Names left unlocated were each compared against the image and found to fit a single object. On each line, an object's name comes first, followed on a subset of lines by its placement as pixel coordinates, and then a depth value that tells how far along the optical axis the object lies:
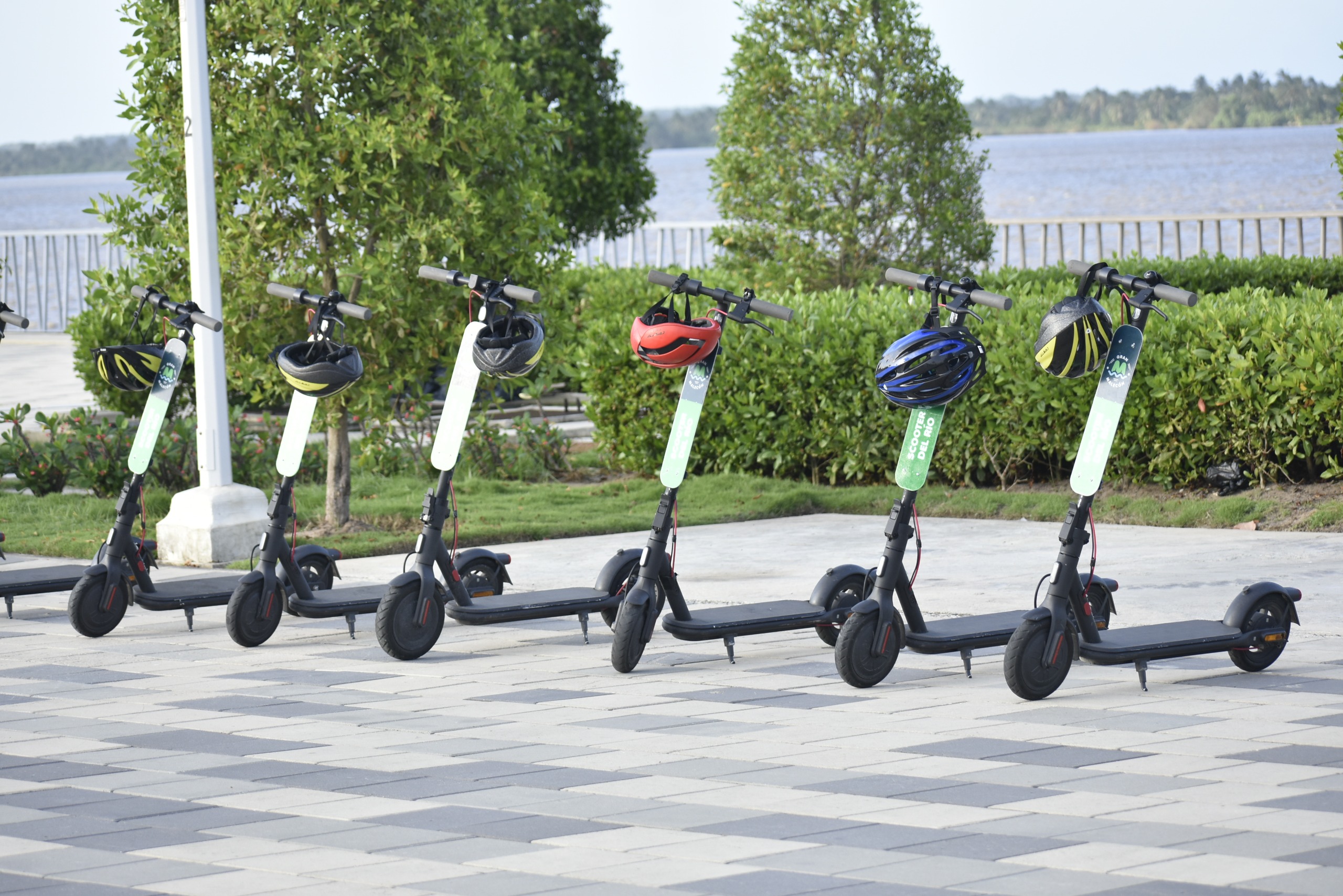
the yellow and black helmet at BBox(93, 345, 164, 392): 15.09
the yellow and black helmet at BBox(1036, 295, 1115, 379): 11.42
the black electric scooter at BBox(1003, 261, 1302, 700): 11.59
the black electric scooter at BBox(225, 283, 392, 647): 14.34
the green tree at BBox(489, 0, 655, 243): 34.34
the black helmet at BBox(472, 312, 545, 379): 13.55
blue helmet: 12.07
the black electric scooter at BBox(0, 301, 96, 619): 16.03
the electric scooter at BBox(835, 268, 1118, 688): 12.12
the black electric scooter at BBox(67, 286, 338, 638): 14.81
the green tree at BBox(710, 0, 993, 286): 25.00
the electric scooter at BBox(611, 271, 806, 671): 12.85
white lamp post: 18.12
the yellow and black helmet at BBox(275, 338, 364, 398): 14.13
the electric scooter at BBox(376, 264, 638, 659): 13.55
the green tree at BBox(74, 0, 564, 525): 18.95
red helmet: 12.91
